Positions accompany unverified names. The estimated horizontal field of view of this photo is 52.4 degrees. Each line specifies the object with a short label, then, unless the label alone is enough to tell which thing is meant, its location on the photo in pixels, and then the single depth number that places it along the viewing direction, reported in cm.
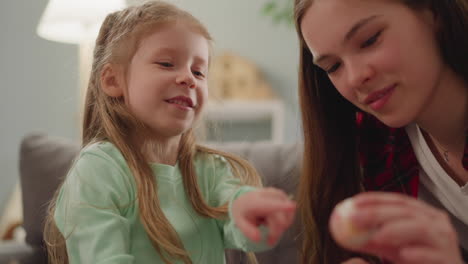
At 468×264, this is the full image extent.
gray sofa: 133
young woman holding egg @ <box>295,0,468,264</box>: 49
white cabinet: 351
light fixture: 225
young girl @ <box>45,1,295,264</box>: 83
